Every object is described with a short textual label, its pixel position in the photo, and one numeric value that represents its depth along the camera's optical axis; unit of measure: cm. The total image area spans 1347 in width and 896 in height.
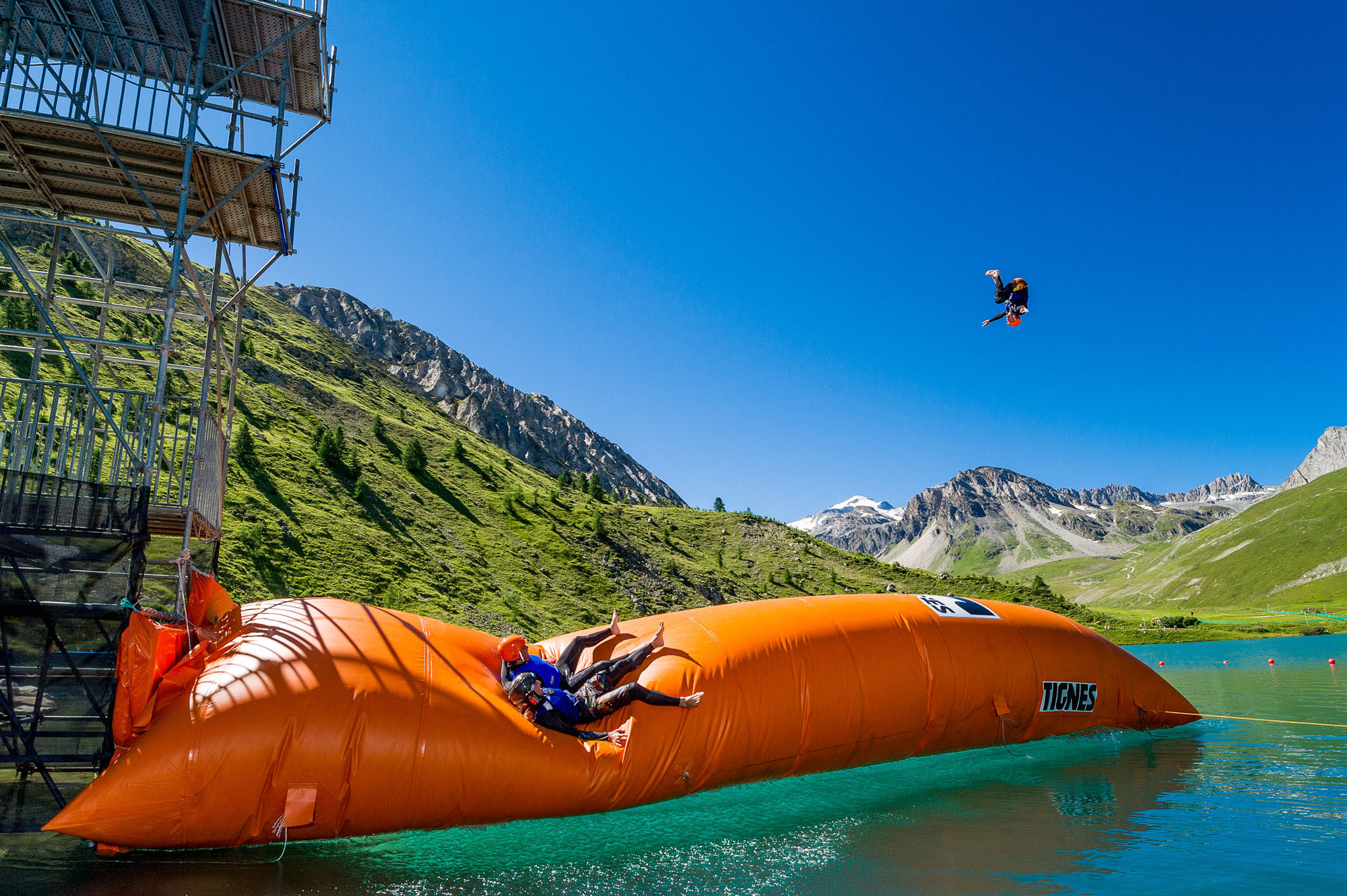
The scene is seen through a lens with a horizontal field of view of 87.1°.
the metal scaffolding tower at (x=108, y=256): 771
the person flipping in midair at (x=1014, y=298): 1399
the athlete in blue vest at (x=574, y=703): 903
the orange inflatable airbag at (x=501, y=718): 743
